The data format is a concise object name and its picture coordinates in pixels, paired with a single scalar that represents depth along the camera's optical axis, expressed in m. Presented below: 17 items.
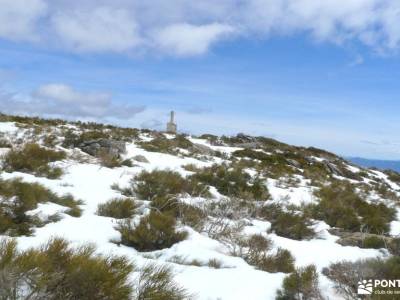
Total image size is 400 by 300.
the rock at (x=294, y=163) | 19.53
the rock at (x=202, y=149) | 18.45
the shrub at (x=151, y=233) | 5.37
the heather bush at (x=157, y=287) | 3.32
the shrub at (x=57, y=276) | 2.80
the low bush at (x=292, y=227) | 7.20
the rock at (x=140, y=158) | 12.74
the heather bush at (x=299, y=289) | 4.07
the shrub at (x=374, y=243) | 6.64
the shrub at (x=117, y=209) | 6.52
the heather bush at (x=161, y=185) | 8.18
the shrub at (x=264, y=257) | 5.07
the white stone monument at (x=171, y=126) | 31.10
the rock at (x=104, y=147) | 12.12
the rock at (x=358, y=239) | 6.45
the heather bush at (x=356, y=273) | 4.30
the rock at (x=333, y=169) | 20.52
